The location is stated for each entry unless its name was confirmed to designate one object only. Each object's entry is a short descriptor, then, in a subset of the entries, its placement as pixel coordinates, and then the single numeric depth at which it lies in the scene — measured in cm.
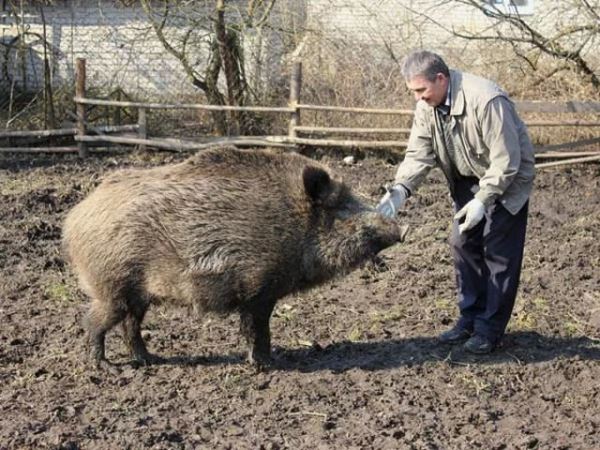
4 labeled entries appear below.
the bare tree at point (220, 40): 1306
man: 486
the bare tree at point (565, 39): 1193
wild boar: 496
